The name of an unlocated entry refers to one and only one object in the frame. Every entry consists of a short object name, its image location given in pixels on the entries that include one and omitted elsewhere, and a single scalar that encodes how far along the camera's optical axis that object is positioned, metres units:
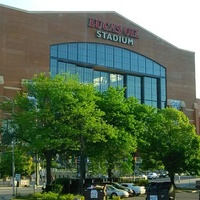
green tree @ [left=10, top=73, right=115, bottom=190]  38.44
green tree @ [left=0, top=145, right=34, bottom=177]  65.14
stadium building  77.88
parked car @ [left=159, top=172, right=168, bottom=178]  90.31
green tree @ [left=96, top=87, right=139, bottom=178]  41.53
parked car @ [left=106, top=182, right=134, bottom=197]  43.84
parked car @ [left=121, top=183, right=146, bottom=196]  45.91
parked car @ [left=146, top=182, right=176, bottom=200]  22.61
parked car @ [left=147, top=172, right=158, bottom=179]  85.61
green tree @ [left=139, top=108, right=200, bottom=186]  54.00
